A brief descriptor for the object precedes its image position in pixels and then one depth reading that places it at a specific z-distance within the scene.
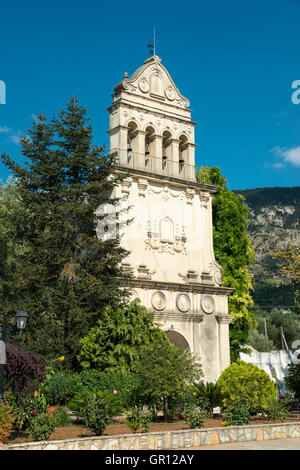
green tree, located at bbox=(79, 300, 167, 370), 20.86
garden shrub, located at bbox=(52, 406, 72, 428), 16.54
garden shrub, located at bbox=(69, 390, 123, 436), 14.42
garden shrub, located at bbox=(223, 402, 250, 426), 16.92
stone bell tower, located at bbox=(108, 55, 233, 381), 26.56
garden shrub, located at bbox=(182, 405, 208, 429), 16.27
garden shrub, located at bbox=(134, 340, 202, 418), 18.02
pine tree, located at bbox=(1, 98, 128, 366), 21.61
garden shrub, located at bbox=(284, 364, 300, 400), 22.12
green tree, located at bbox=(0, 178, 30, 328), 21.95
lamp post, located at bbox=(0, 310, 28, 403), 14.16
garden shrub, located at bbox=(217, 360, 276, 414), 19.09
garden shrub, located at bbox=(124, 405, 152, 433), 15.15
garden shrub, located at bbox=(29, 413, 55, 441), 13.26
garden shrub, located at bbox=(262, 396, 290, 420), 19.05
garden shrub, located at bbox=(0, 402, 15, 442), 13.14
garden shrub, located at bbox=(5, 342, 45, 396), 15.18
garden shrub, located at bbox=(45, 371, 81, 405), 19.45
